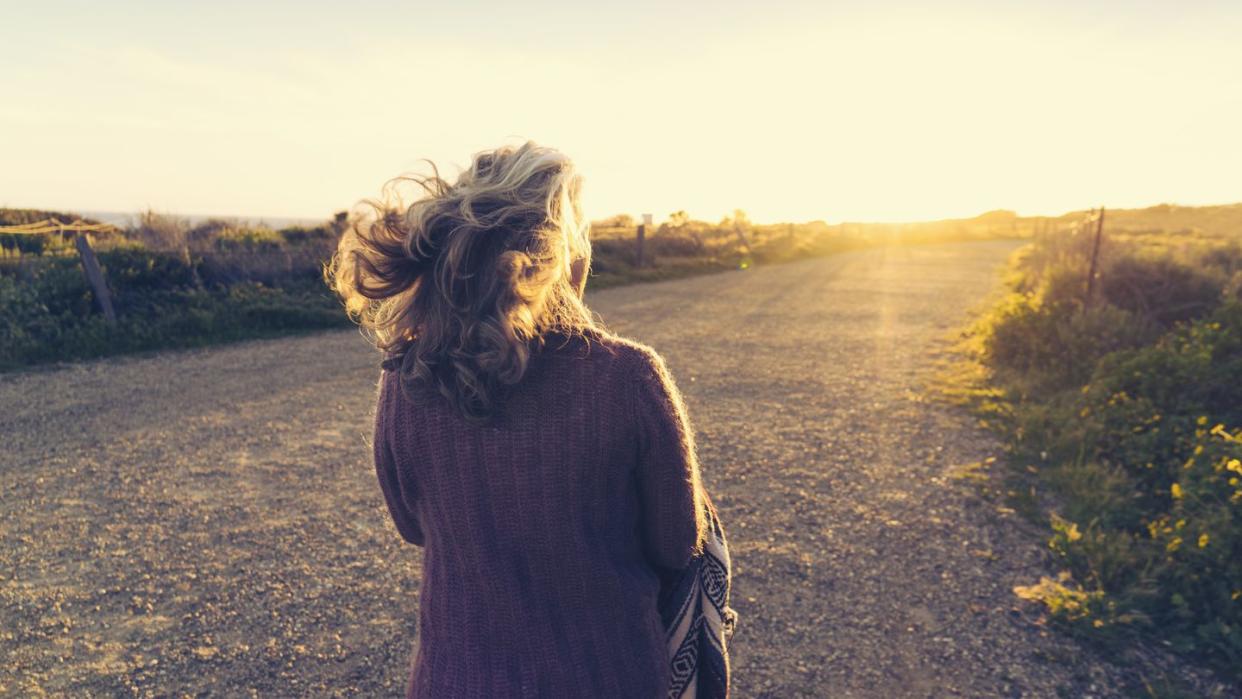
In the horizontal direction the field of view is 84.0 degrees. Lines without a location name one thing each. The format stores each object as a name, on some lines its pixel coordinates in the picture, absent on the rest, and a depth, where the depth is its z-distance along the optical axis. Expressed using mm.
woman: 1187
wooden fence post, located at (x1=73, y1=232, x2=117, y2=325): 9516
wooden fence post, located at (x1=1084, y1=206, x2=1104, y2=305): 8477
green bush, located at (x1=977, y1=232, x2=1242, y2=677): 3365
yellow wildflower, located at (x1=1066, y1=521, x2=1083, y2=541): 3994
